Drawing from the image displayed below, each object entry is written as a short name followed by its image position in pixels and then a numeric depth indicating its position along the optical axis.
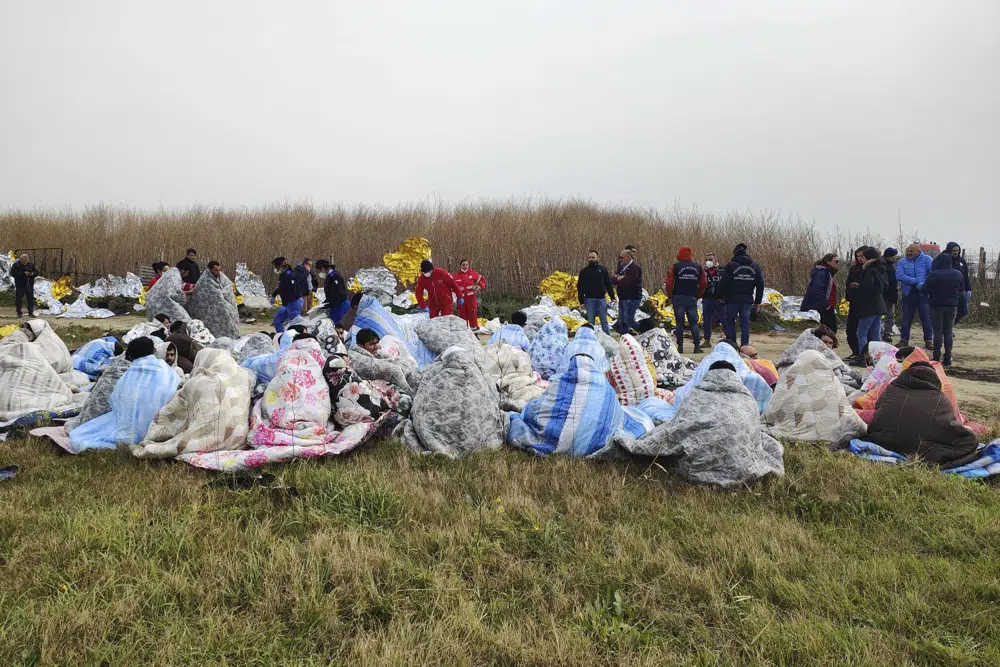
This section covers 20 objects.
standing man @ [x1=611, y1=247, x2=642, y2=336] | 10.05
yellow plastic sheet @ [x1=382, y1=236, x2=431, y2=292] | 18.31
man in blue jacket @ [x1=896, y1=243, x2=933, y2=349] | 8.82
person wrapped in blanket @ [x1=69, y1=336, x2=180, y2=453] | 4.59
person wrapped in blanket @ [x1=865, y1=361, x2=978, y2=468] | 4.26
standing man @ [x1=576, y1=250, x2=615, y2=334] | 9.93
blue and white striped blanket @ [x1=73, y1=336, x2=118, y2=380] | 7.36
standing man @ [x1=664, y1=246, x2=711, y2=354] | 9.67
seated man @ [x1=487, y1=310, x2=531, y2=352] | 7.91
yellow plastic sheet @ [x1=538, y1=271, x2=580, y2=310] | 16.39
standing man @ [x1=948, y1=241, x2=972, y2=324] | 8.74
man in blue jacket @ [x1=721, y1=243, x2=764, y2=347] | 8.86
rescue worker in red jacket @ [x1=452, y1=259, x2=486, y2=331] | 11.21
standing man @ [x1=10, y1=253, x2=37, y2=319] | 13.84
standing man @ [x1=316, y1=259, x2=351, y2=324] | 10.22
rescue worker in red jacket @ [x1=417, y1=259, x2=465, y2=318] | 9.70
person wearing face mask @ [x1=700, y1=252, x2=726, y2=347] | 10.15
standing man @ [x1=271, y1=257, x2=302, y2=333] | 10.79
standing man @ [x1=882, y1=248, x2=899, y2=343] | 10.48
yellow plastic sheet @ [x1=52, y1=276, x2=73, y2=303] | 17.52
